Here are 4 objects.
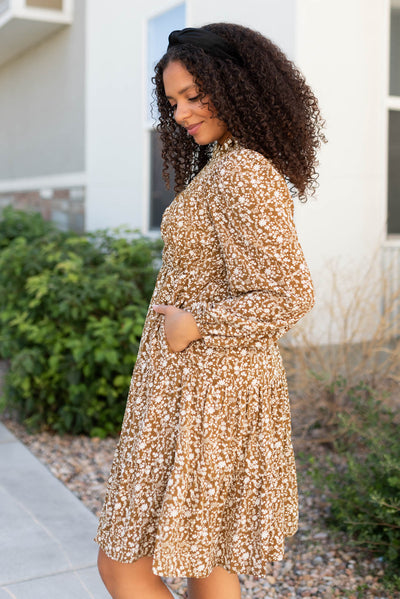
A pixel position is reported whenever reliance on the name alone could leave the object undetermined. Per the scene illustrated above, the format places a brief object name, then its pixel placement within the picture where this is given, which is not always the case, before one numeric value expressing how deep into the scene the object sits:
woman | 1.66
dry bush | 4.28
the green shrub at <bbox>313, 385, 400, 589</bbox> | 2.89
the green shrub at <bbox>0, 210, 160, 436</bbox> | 4.60
